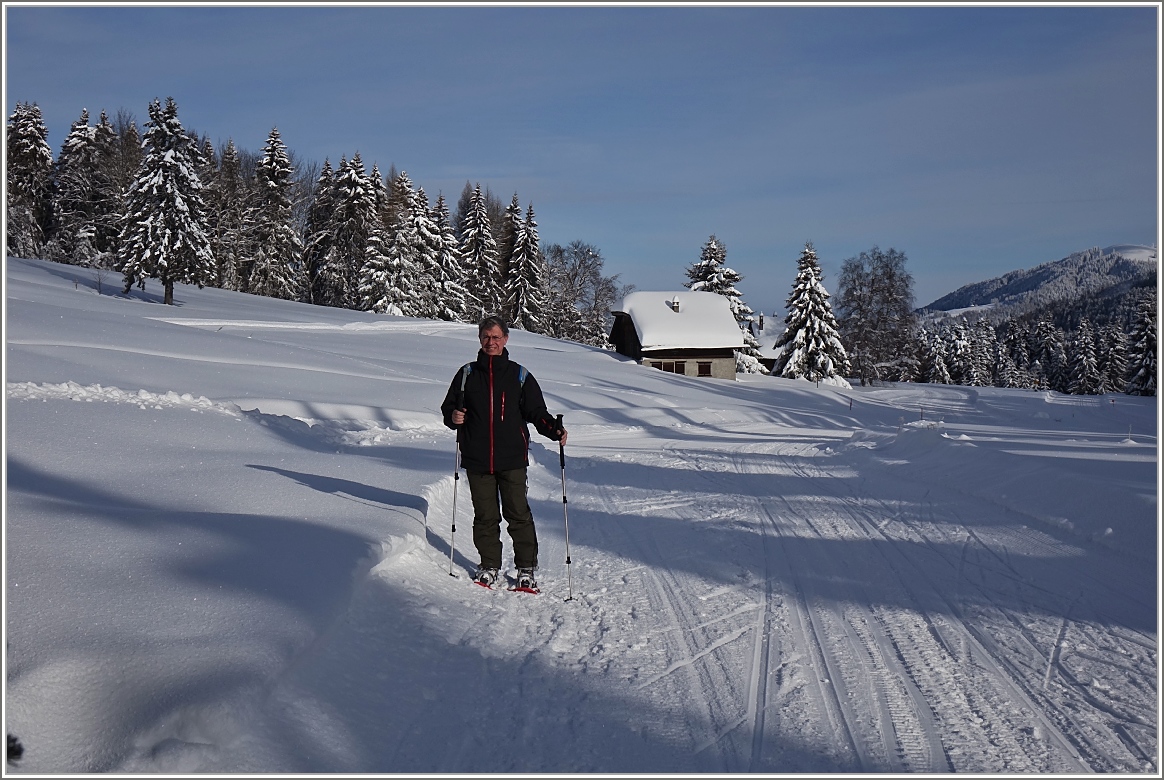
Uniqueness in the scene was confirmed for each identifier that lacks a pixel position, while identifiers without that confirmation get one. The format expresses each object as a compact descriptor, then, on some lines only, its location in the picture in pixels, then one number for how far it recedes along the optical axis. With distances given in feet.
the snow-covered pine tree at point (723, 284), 174.60
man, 19.16
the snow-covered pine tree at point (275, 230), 177.68
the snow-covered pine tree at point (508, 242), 188.65
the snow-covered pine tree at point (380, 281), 163.73
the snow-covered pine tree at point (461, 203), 270.75
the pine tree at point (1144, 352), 194.39
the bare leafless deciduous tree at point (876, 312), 196.65
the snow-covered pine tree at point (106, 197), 164.45
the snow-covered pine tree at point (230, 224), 186.80
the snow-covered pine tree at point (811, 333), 172.86
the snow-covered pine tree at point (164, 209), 119.34
